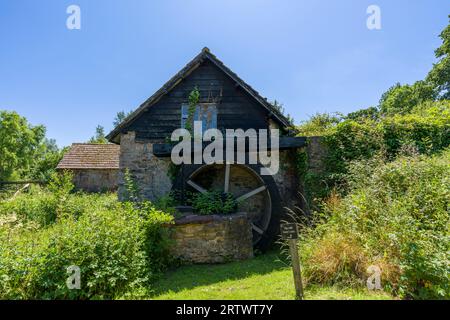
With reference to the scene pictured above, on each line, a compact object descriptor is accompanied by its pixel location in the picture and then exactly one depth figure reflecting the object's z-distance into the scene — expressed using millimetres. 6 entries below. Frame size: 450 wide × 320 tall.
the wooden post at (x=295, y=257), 3020
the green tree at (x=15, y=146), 23531
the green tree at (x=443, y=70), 17595
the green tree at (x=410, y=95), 20206
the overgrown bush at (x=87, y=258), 3262
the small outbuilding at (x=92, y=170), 15539
